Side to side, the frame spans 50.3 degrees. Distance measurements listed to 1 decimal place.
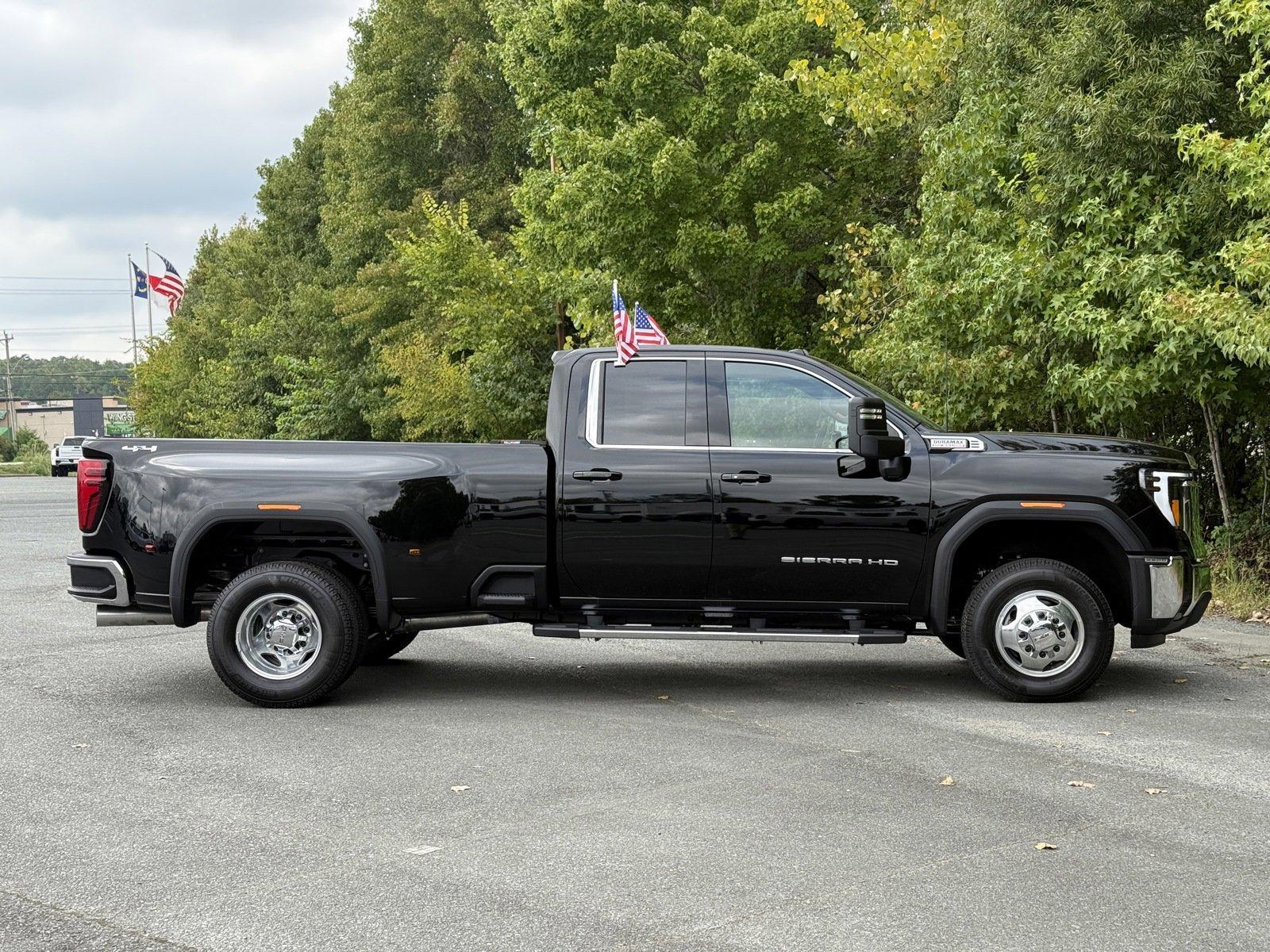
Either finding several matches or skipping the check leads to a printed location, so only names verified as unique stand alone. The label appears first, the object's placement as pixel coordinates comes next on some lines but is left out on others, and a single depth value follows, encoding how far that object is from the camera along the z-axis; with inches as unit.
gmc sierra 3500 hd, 313.3
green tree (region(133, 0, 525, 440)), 1625.2
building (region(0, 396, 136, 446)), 6604.3
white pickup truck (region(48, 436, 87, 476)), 2573.8
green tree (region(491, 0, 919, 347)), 784.9
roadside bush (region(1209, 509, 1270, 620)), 474.9
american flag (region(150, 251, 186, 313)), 2335.1
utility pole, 4928.6
